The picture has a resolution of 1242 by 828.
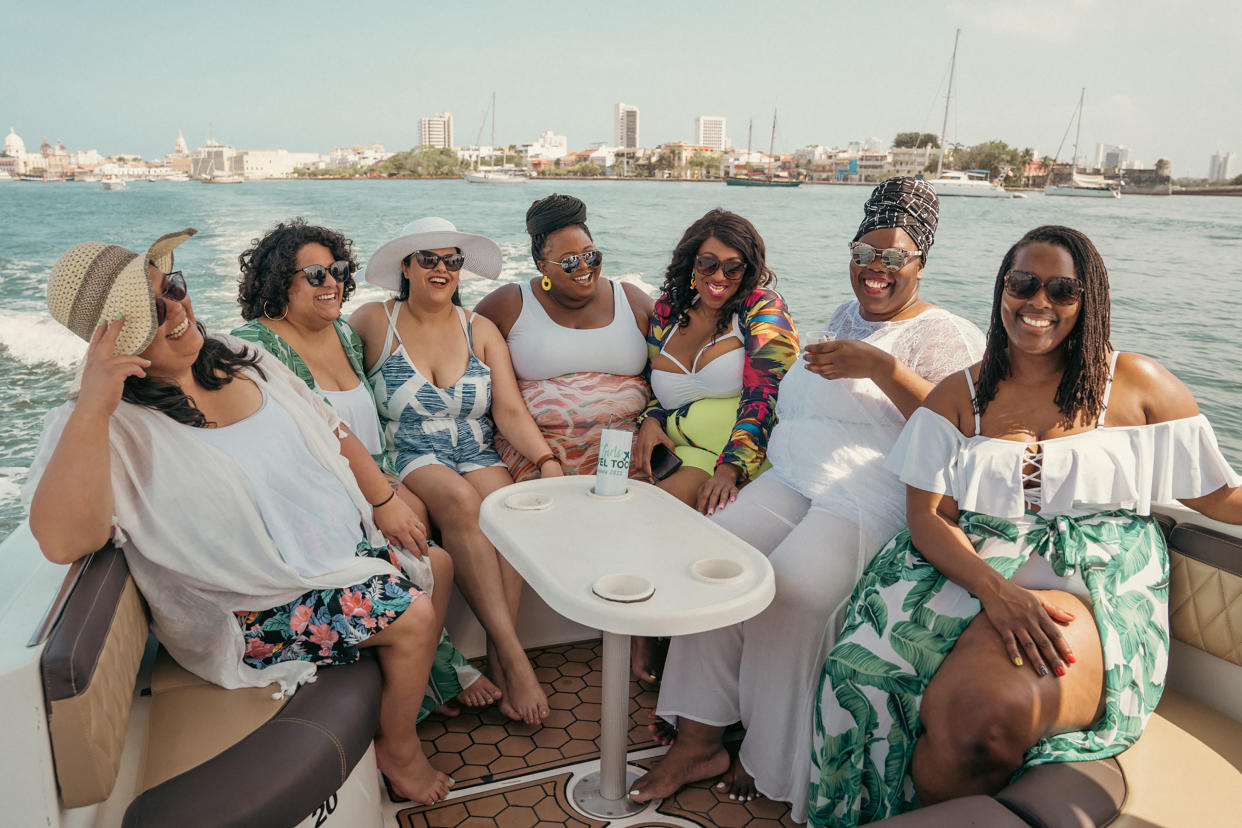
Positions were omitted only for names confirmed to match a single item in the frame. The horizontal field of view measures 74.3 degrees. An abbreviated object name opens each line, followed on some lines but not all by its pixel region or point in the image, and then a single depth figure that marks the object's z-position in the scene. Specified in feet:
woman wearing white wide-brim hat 8.11
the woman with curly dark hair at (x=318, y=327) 7.28
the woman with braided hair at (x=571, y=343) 8.75
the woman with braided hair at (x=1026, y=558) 4.73
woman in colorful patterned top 7.83
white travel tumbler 6.71
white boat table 4.79
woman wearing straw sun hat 4.42
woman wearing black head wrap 5.98
